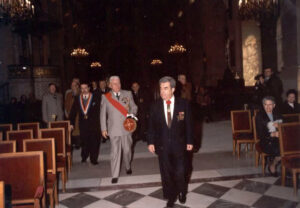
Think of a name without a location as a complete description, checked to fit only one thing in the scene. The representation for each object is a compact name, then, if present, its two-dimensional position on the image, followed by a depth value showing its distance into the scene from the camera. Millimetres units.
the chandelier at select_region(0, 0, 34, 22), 6434
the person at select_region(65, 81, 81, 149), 7336
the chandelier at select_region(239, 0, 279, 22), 7035
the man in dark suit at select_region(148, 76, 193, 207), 3859
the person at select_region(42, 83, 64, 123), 7137
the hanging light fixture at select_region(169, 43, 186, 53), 18552
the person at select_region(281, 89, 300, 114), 5783
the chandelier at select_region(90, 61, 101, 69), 19886
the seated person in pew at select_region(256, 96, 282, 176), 4758
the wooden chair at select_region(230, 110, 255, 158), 6164
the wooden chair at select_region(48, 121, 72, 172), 5860
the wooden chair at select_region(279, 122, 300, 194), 4273
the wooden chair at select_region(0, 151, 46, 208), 3250
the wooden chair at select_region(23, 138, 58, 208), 3959
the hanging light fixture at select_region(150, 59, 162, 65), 20562
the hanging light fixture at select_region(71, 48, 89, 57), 16219
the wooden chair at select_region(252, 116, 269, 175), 4926
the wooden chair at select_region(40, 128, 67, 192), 4926
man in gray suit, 4914
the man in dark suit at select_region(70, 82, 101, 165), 6078
